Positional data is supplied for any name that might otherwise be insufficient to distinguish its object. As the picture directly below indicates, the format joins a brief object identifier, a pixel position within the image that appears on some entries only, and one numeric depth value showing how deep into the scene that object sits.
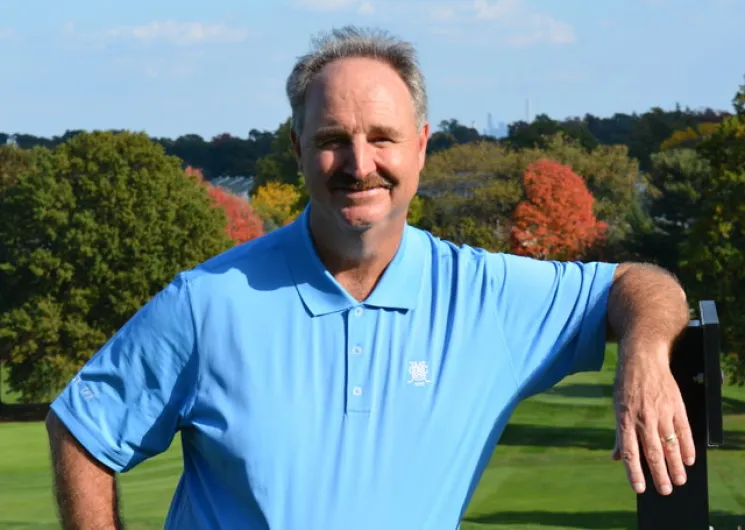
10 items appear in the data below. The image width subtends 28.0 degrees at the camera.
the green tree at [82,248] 46.53
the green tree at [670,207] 57.84
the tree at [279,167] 118.81
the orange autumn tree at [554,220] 75.44
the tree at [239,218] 70.12
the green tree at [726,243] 35.41
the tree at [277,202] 87.19
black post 2.85
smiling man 3.39
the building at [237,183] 140.75
